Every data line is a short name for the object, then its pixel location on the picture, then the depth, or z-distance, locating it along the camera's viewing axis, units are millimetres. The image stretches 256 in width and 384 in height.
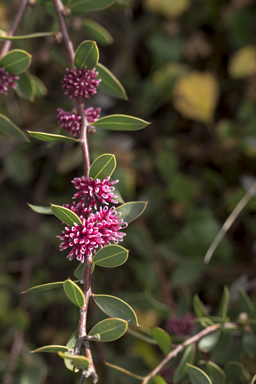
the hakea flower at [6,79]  450
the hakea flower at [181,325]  487
